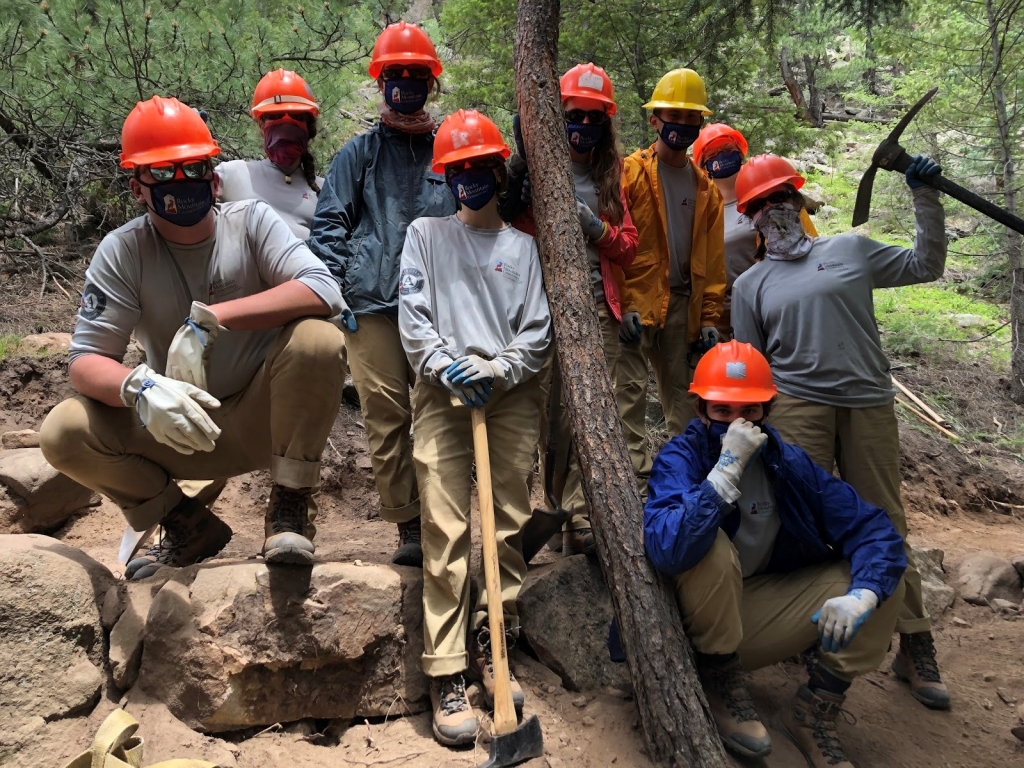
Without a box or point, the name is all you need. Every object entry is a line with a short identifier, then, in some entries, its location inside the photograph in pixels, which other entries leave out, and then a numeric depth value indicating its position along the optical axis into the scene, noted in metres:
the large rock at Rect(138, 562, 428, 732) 3.15
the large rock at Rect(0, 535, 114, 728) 2.91
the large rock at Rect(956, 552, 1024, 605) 5.13
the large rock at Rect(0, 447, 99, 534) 5.10
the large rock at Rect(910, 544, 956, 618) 4.98
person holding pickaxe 3.85
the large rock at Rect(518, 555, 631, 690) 3.60
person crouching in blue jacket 3.15
